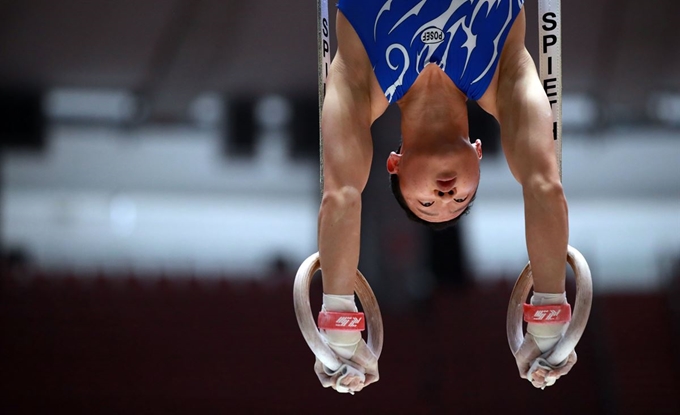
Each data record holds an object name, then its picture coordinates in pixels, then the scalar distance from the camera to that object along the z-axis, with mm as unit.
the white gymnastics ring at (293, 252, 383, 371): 5680
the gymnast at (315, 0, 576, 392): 5691
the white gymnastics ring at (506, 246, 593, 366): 5594
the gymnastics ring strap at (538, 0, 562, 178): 6516
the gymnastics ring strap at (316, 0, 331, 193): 6738
